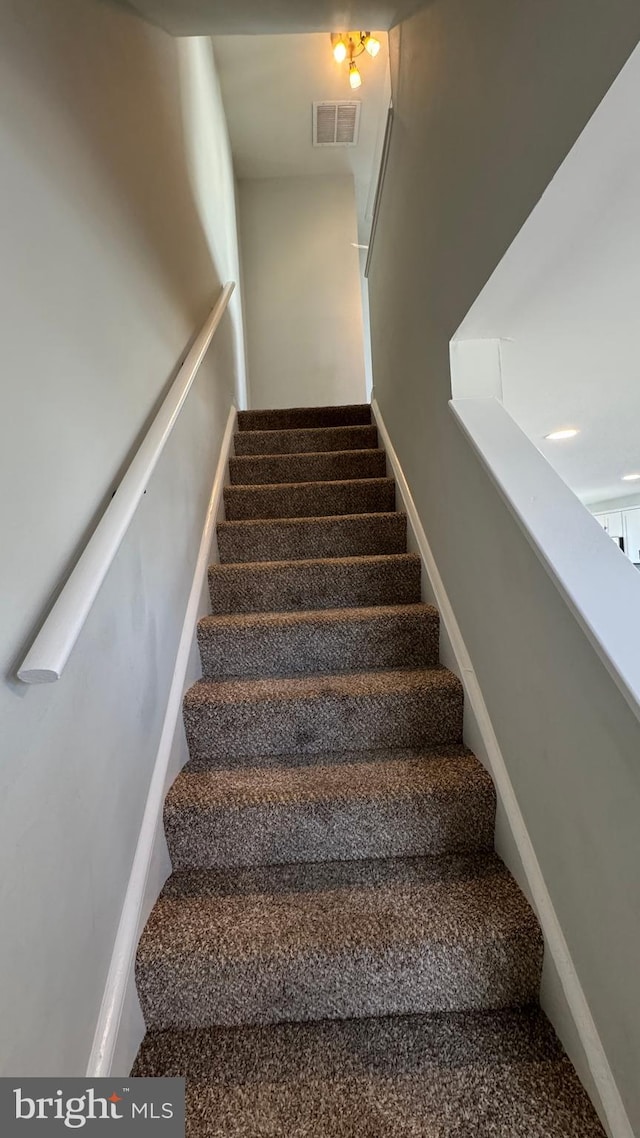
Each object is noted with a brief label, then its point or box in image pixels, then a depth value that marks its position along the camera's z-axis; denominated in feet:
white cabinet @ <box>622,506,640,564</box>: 15.34
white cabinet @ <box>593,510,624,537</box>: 15.70
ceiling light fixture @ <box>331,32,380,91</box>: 9.85
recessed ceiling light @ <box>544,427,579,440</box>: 7.34
